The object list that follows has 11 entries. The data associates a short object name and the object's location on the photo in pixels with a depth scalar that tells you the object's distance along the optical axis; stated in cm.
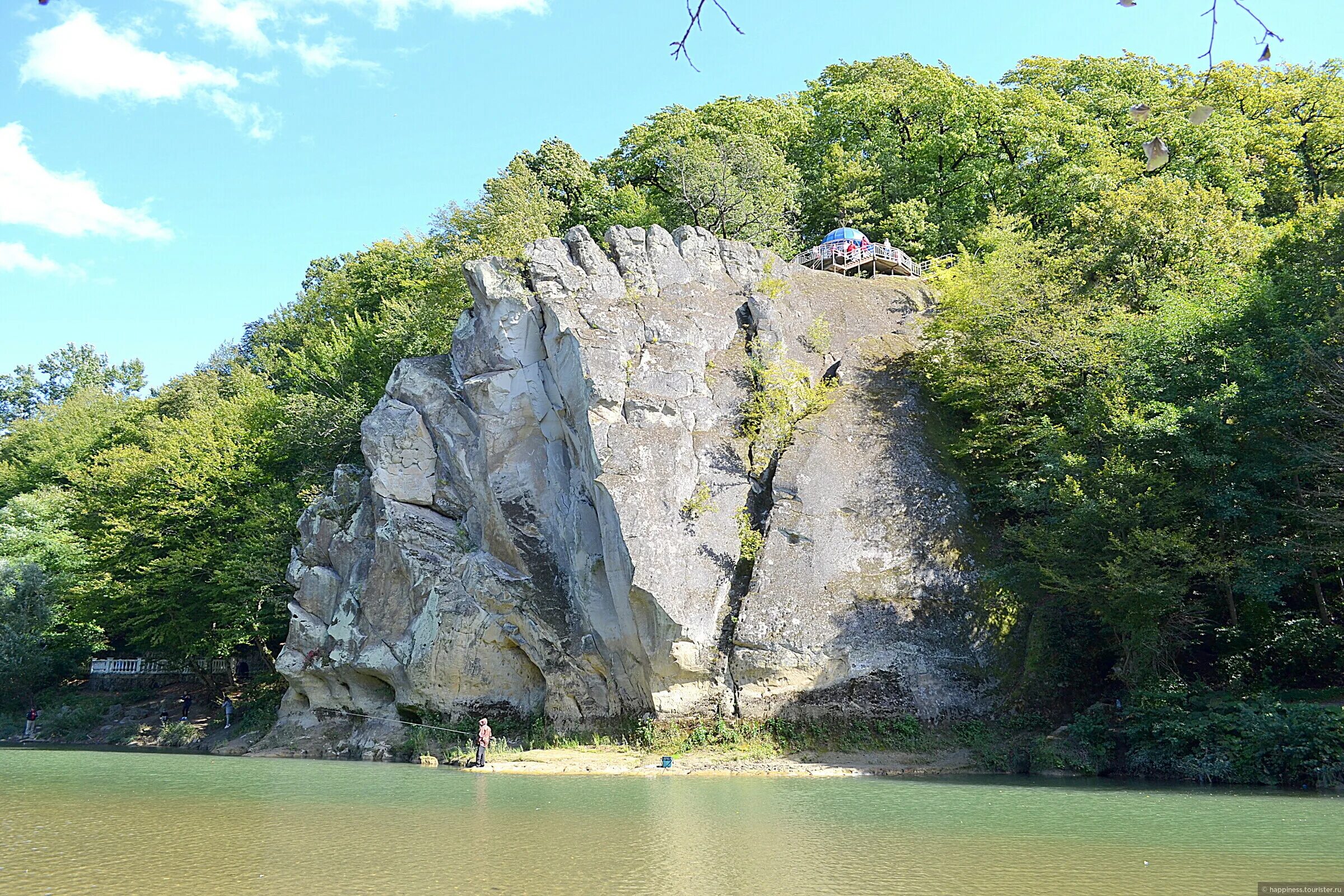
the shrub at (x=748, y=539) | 2445
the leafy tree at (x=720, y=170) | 3588
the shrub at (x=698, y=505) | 2453
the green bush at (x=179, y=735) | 3334
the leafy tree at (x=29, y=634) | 3719
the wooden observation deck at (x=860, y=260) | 3512
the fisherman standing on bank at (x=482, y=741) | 2327
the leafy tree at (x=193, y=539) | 3475
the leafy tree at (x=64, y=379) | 7906
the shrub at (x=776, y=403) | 2652
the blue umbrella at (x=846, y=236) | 3556
